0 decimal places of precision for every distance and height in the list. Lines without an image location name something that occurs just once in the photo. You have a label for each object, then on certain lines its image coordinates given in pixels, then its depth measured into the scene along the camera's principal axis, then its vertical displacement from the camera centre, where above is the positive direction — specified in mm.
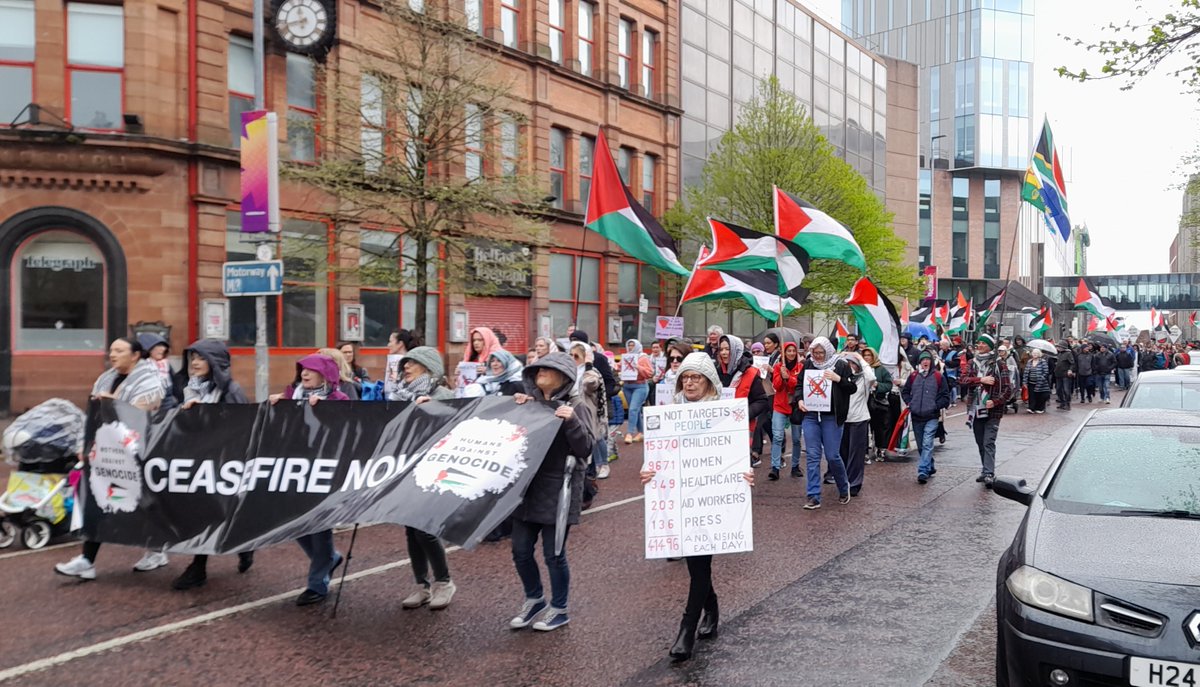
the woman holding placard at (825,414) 9844 -950
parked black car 3768 -1092
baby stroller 7676 -1276
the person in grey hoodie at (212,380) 7070 -446
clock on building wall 20438 +6666
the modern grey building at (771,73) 34344 +10793
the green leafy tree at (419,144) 18078 +3670
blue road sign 12242 +587
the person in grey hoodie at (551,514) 5609 -1153
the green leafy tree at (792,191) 29547 +4425
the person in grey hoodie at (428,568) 6090 -1644
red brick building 17688 +2767
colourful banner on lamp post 12930 +2112
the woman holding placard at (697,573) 5125 -1395
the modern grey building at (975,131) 85062 +18637
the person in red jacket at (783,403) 11508 -993
